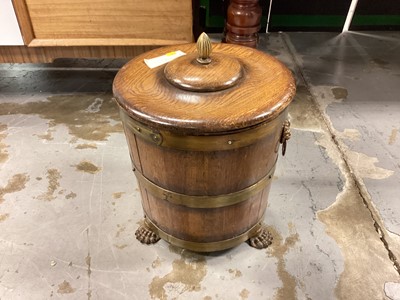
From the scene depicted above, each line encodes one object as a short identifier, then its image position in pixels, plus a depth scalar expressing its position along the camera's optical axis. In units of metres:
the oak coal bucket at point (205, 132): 1.22
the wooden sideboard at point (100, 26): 2.28
